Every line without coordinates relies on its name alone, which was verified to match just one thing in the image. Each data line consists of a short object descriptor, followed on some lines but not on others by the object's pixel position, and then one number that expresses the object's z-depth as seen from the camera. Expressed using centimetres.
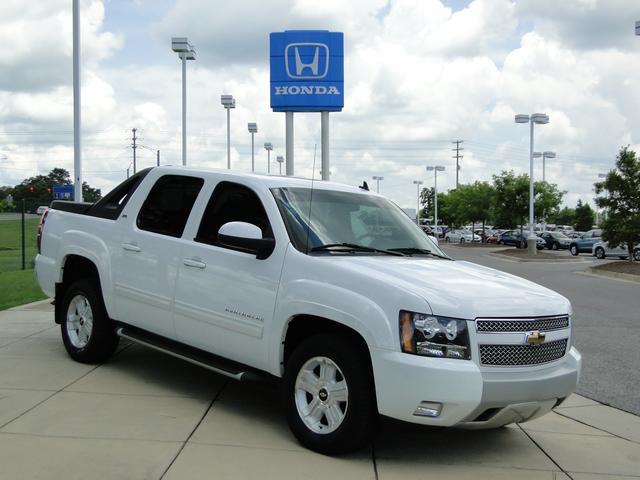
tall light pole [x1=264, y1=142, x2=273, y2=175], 5278
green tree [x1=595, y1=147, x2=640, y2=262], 2652
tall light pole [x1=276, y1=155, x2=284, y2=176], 5336
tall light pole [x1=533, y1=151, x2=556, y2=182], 5919
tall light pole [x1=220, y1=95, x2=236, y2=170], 3309
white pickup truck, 427
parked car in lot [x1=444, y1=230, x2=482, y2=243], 6438
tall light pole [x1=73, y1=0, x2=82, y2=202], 1526
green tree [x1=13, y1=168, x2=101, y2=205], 8255
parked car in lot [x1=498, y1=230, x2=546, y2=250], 5191
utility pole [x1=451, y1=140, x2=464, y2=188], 10741
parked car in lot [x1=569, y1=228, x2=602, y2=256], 4285
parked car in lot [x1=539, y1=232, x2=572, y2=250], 5078
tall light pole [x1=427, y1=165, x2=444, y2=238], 7712
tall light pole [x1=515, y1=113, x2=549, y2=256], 3925
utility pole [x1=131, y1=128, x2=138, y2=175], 9242
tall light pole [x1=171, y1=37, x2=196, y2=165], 2428
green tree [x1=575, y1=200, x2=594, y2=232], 9050
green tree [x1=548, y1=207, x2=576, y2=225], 11819
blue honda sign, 2261
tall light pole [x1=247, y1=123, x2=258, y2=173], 4341
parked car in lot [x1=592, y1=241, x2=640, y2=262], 3687
